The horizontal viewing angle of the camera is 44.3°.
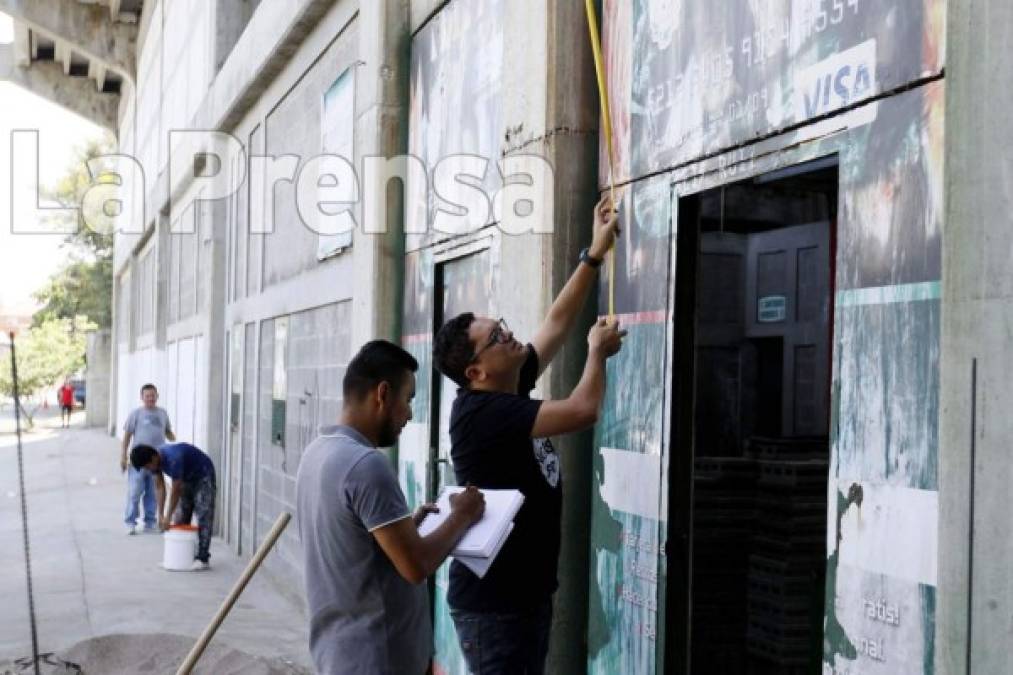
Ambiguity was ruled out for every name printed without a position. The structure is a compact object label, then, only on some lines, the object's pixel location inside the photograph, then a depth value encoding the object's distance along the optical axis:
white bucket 13.17
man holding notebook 3.42
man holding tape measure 3.99
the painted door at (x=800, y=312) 6.79
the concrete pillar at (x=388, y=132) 8.67
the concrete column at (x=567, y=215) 5.62
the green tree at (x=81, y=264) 55.37
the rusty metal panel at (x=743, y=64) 3.62
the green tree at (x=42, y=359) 49.62
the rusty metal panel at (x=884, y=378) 3.40
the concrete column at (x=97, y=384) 48.59
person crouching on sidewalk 13.51
